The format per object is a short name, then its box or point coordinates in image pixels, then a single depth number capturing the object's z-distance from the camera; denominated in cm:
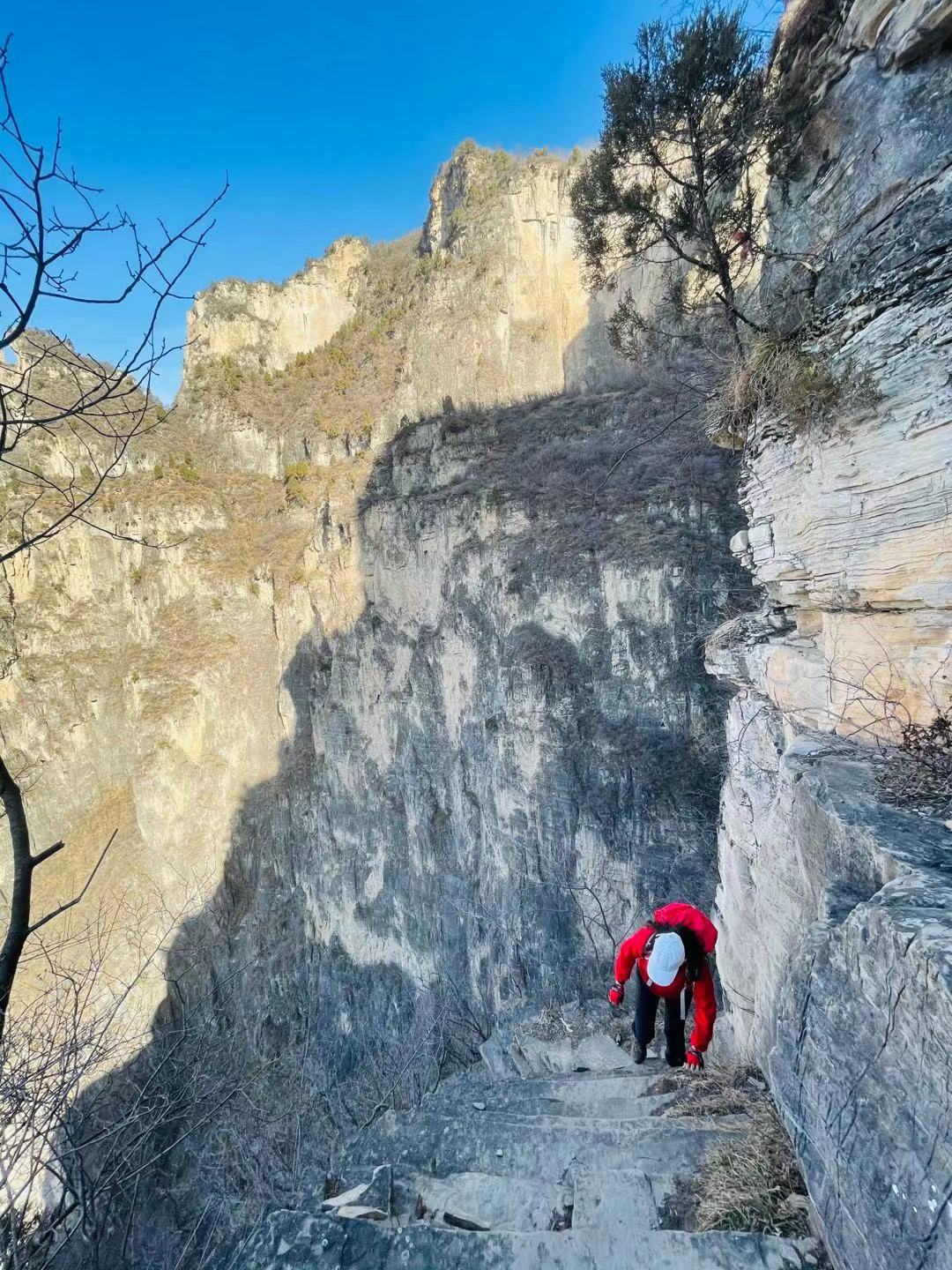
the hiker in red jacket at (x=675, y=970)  434
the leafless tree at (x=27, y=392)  215
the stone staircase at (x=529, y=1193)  253
